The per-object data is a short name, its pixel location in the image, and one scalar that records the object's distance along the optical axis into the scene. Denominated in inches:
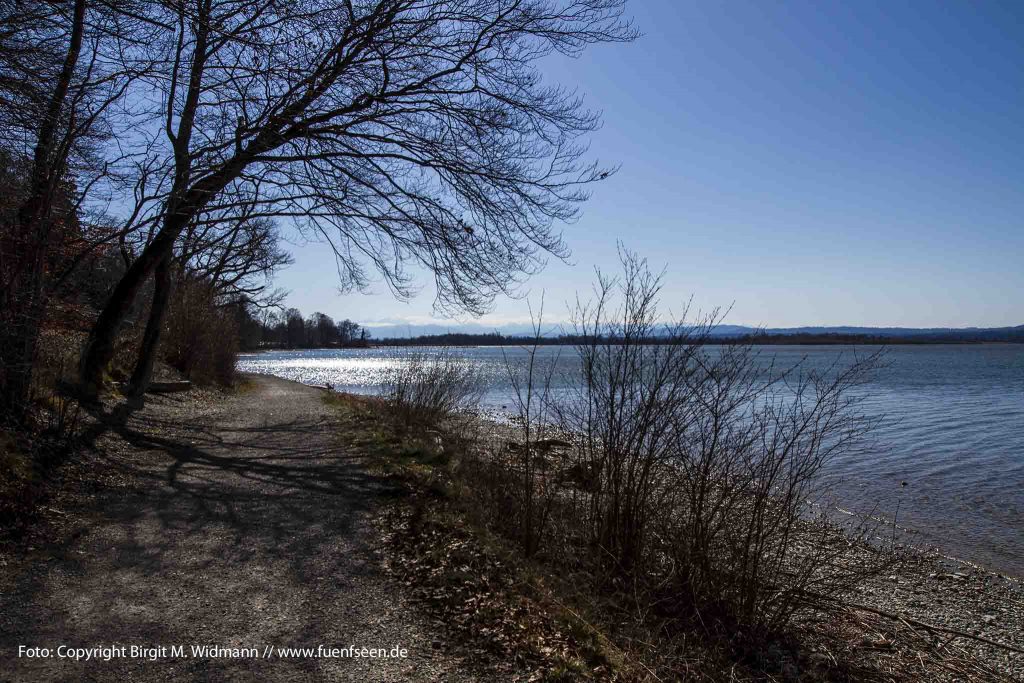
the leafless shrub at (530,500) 263.3
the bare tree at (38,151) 234.4
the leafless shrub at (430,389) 550.9
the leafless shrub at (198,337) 839.7
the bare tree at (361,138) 387.5
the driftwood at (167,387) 615.8
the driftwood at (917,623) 239.1
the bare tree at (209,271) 495.3
